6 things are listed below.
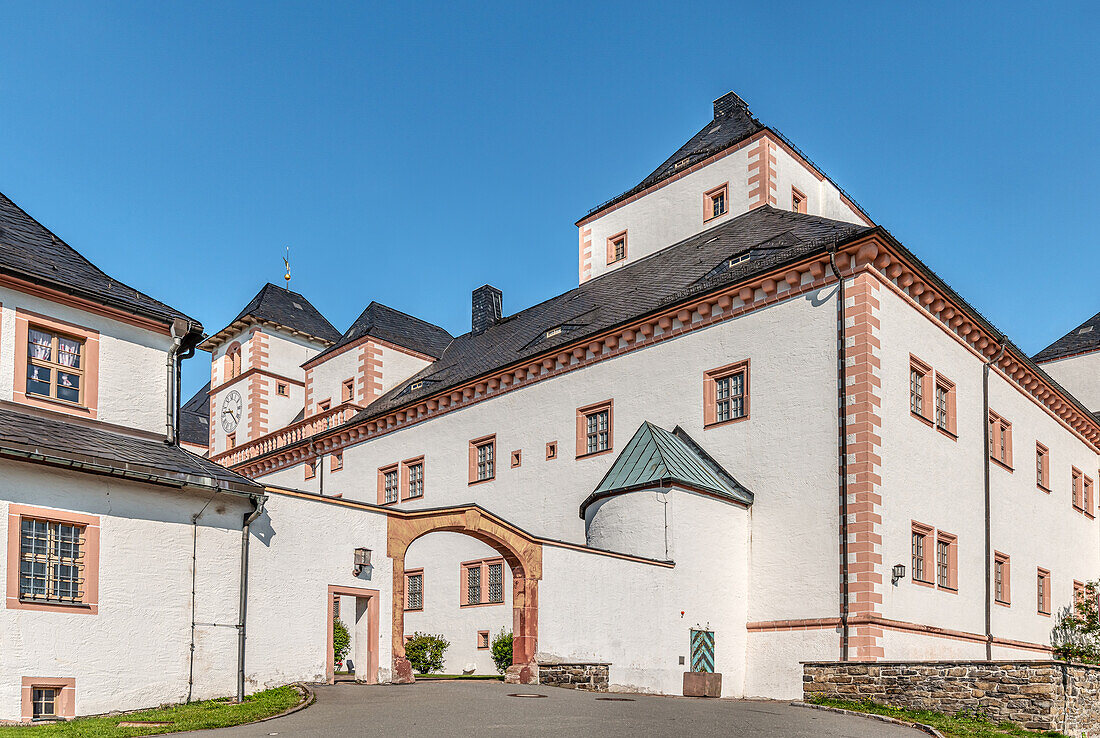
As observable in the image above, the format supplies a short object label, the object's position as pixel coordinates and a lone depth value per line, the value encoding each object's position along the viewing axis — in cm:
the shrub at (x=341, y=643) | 2473
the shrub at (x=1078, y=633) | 2733
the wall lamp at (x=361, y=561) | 1906
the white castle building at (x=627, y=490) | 1574
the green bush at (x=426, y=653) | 2852
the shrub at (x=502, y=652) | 2617
